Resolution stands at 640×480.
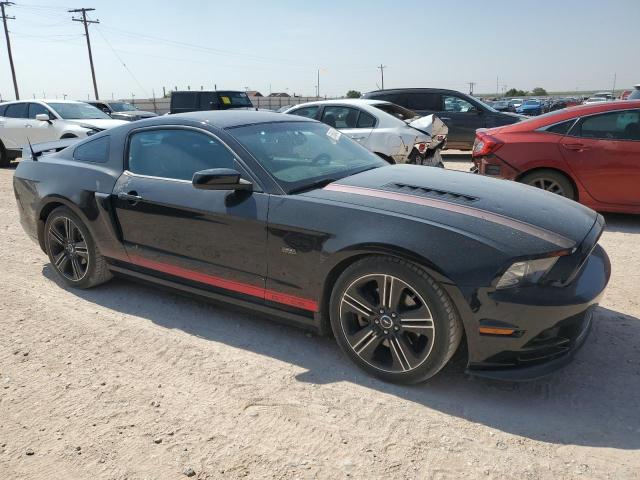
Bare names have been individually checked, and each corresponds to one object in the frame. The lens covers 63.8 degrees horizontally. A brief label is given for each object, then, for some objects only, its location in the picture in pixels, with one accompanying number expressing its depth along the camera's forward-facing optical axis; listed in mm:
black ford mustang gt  2570
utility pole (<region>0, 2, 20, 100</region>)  39781
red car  5844
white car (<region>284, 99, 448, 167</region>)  7770
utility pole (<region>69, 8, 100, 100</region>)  44312
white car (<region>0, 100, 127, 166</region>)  11570
